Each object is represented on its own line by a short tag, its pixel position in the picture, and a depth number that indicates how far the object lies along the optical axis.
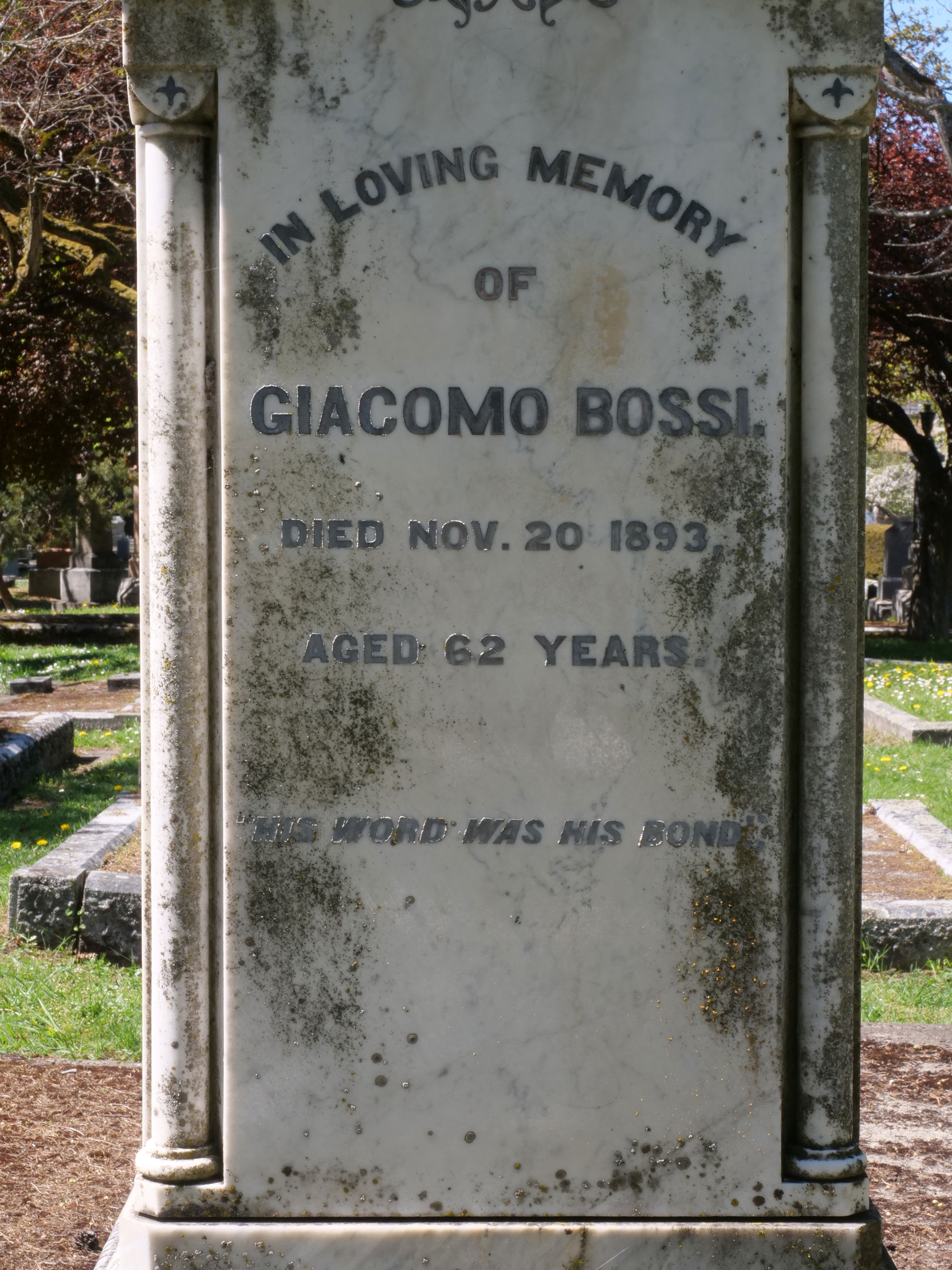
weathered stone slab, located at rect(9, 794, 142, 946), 5.34
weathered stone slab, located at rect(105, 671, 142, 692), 13.29
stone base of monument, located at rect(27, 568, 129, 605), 29.72
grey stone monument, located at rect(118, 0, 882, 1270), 2.49
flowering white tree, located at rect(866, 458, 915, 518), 44.38
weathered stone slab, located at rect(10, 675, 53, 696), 13.10
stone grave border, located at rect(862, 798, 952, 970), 5.18
